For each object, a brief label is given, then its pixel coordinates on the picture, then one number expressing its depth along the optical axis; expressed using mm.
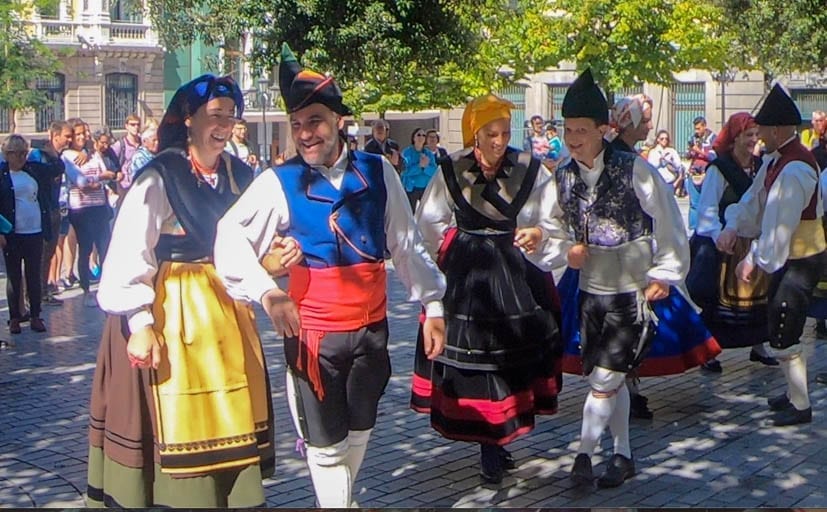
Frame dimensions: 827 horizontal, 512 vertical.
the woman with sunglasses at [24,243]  11297
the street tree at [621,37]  28906
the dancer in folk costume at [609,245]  6086
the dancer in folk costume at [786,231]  7023
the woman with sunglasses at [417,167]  18781
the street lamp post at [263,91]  23062
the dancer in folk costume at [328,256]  4836
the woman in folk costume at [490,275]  6156
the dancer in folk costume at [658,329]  7289
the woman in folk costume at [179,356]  4590
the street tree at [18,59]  35406
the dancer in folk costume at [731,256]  8398
